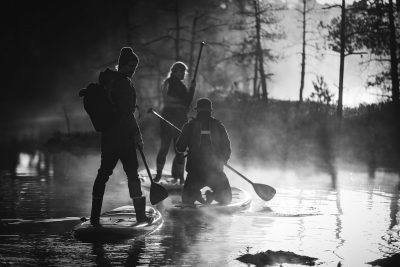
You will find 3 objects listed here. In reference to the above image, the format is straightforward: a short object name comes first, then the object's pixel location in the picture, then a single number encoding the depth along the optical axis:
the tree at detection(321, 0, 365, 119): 29.33
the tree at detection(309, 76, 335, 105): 30.61
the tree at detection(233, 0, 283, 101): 38.09
